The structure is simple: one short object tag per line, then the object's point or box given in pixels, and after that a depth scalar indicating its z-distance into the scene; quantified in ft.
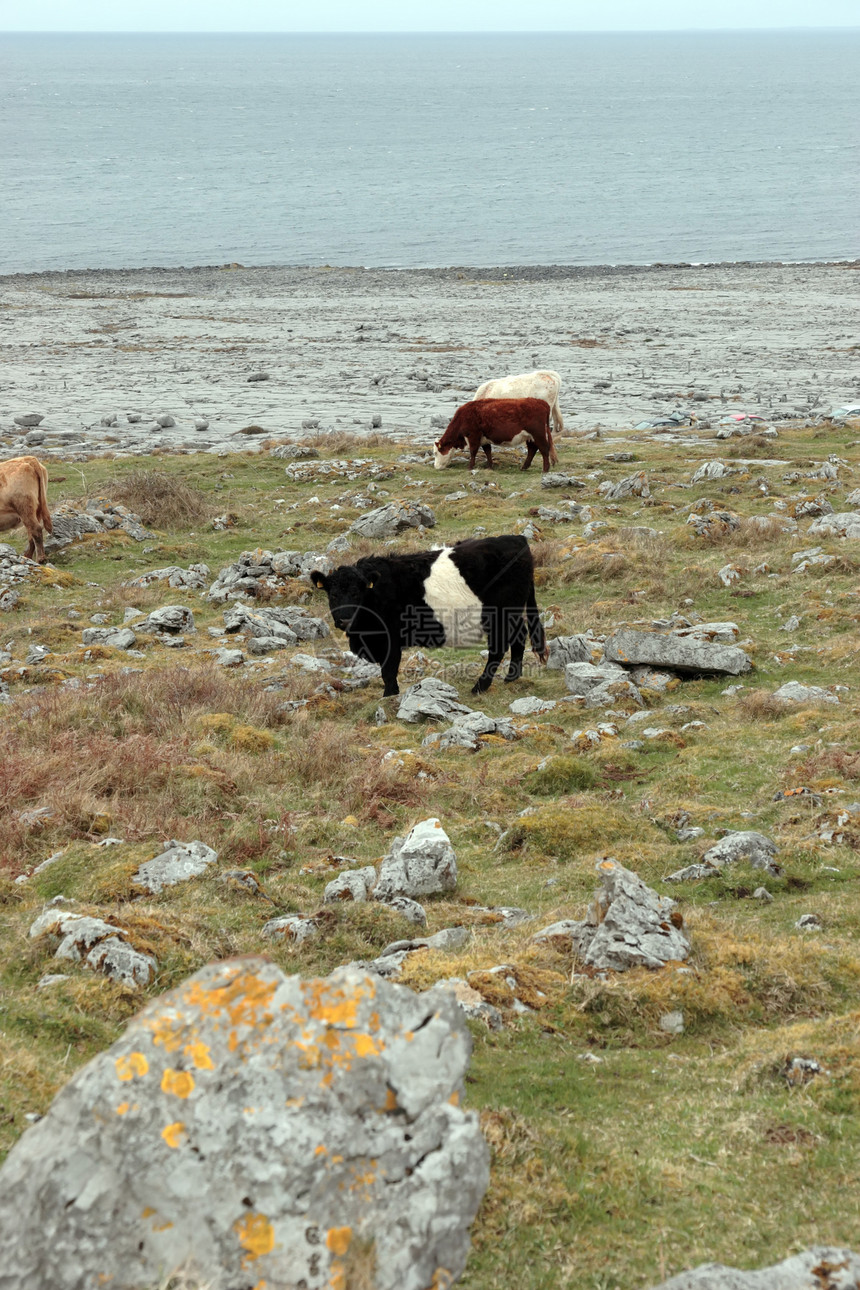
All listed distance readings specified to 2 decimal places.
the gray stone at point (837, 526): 63.16
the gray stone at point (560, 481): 80.59
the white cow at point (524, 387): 90.53
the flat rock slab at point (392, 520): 69.92
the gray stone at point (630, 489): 76.59
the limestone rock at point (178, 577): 63.52
